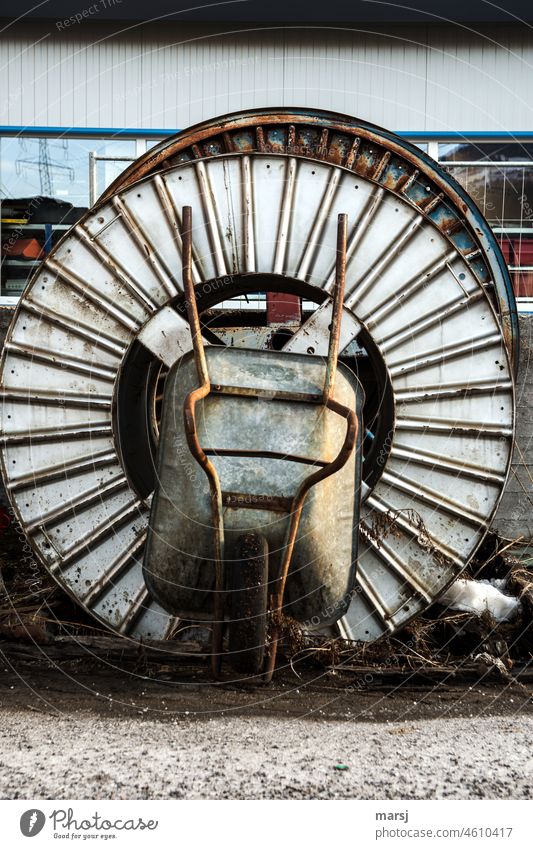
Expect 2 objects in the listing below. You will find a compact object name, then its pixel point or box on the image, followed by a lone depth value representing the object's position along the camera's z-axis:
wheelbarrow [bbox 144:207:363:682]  3.62
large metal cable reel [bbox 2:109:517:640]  4.70
